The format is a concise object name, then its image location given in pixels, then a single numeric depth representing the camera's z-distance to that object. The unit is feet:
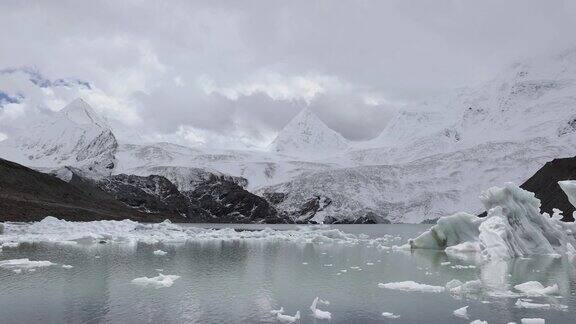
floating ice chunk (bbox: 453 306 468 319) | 51.57
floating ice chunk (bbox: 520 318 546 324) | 48.34
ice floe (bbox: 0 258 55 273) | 84.85
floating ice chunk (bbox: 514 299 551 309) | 56.63
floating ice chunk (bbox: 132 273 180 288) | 69.10
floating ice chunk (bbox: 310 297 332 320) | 50.26
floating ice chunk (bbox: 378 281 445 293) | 67.46
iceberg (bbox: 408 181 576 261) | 118.52
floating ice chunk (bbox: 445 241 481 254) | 132.37
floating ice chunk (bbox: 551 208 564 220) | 136.46
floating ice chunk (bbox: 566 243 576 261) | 111.31
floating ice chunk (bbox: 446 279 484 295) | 65.62
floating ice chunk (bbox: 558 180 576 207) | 121.63
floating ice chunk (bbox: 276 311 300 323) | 48.42
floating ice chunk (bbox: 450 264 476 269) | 97.35
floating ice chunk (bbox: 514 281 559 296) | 65.00
